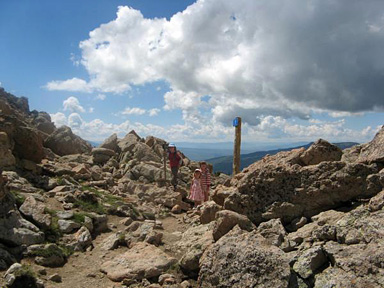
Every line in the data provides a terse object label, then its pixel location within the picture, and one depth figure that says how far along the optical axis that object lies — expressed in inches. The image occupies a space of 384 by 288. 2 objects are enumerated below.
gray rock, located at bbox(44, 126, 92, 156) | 1288.1
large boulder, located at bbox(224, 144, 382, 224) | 370.9
